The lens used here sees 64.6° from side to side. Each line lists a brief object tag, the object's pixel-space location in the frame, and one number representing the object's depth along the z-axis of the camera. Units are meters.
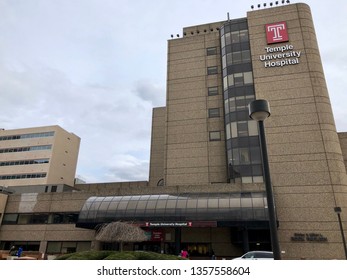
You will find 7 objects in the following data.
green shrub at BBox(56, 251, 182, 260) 12.55
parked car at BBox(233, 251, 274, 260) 19.12
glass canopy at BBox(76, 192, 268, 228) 28.59
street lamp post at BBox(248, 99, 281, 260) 7.20
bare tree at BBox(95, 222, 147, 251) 21.17
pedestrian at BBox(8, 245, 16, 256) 31.07
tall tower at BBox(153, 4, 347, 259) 30.58
